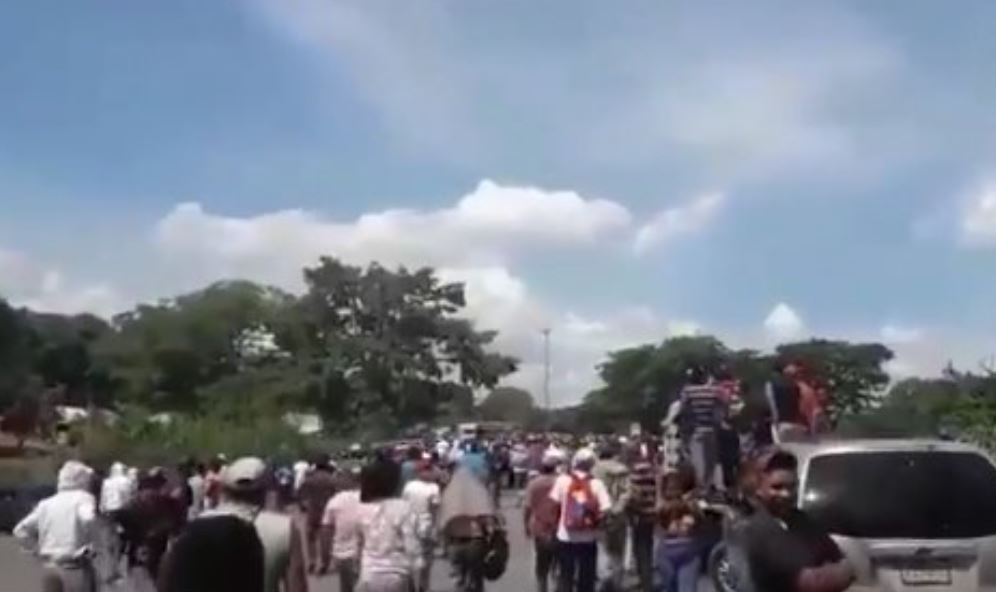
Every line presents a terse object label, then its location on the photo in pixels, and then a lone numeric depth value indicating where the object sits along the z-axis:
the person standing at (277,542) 8.62
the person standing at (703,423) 20.31
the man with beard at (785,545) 7.62
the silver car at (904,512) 11.95
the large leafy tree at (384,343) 94.31
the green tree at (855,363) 71.69
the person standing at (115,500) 20.39
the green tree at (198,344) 103.62
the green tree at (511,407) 135.75
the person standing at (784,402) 18.62
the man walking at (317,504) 22.44
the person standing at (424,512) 12.86
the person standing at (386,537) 12.34
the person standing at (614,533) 19.95
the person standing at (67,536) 14.68
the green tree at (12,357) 87.44
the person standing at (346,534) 14.04
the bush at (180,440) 51.00
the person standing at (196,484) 26.71
